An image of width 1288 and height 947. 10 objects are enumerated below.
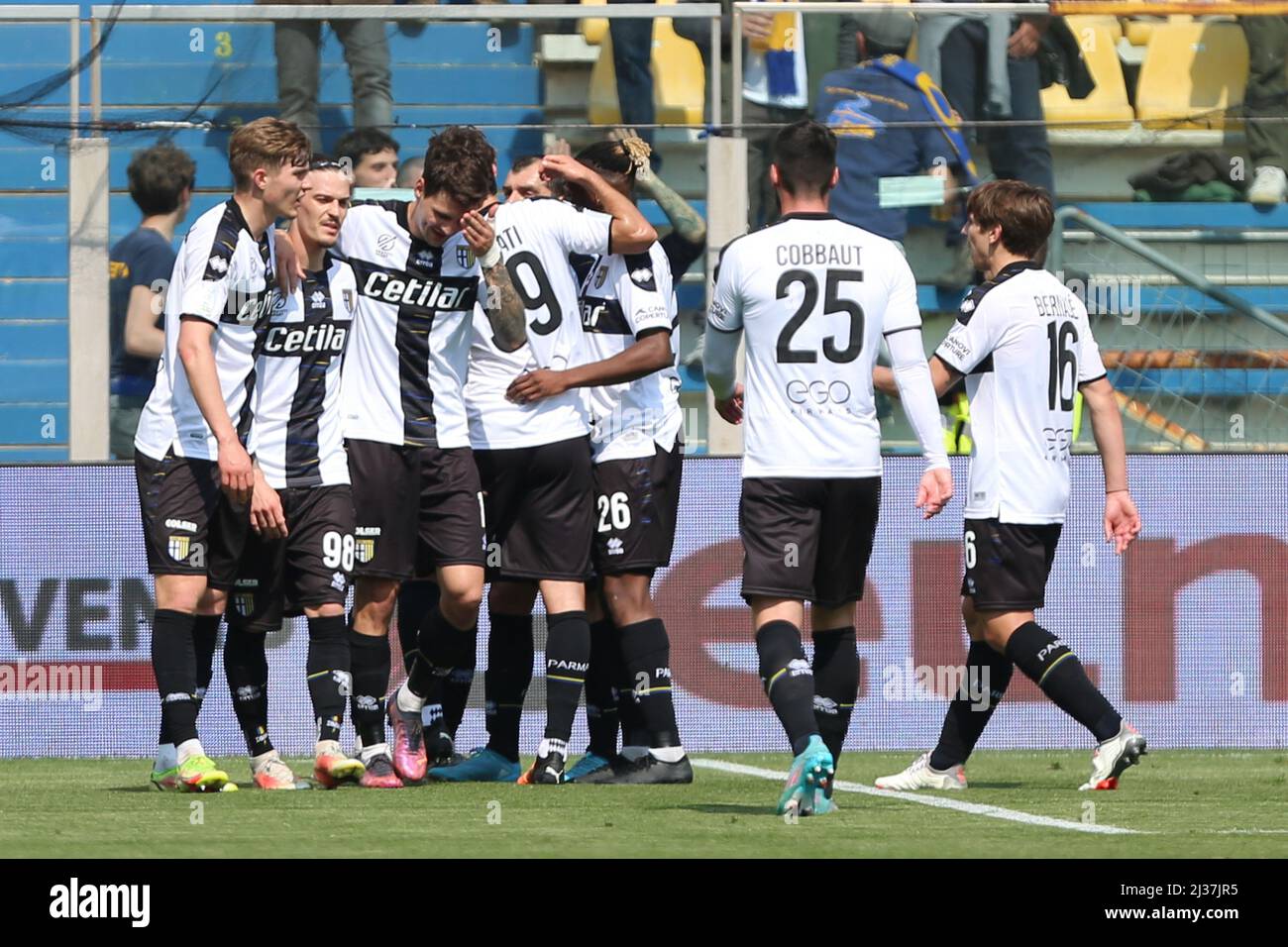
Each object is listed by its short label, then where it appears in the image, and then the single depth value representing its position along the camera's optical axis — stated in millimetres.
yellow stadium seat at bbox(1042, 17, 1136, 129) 10727
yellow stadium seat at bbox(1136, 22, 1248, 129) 10734
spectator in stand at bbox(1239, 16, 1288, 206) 10594
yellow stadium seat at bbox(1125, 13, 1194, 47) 11070
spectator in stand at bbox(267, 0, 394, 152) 10406
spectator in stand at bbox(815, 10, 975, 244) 10344
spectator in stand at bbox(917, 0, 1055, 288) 10469
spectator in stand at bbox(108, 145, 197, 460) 9812
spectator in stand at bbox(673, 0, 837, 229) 10242
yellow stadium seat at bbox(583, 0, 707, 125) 10339
